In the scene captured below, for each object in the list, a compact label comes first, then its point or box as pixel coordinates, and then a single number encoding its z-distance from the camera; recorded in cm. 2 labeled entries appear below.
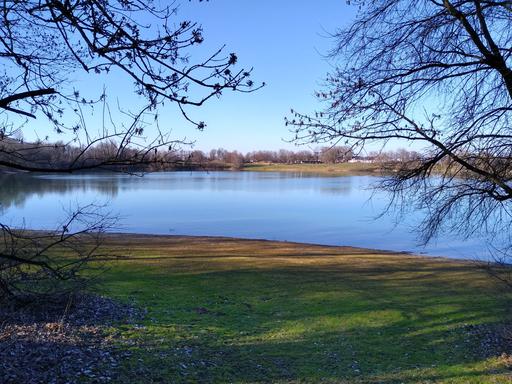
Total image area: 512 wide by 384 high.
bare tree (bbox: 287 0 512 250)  482
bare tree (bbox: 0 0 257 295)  277
